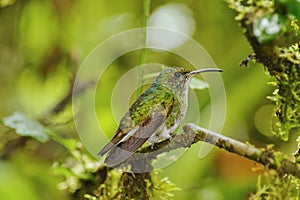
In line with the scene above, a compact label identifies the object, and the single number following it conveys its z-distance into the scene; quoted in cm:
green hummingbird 227
